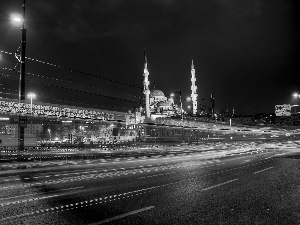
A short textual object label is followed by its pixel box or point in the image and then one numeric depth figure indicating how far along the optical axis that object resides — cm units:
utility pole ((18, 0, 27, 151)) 2212
